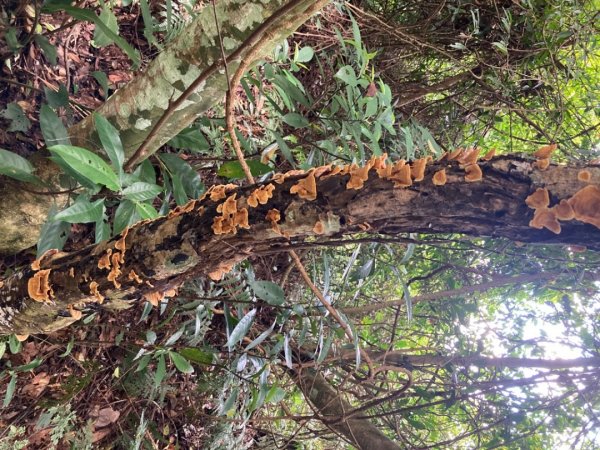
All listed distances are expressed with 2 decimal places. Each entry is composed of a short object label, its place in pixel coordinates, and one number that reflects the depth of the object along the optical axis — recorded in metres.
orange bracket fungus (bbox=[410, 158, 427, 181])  0.71
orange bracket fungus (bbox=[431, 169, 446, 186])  0.71
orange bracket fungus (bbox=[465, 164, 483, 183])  0.69
